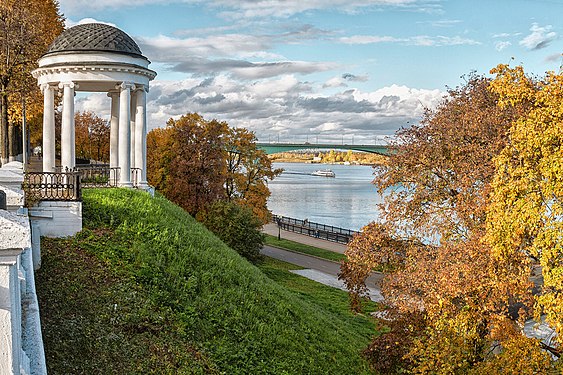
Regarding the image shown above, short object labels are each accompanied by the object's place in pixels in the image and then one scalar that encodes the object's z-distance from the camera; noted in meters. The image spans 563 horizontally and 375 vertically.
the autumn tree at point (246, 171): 48.38
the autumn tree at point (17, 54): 27.38
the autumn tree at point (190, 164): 39.88
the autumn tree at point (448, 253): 11.16
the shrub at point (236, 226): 35.72
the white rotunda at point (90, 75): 21.75
